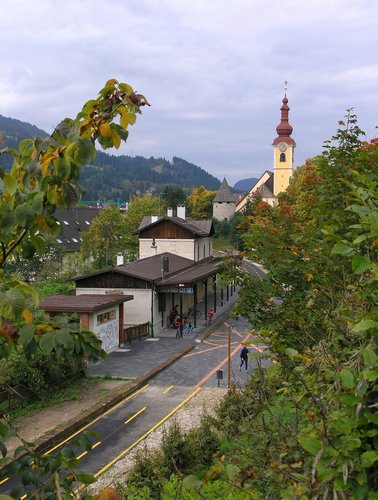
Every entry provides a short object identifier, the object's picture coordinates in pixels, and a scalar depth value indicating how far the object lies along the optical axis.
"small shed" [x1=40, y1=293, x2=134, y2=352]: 24.92
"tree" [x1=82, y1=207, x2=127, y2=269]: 50.03
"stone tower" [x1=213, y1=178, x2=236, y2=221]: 114.25
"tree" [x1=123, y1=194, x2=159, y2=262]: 53.31
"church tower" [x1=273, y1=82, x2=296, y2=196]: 103.25
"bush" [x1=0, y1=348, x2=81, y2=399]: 17.91
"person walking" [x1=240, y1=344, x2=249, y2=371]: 21.82
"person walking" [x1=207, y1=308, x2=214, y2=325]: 35.64
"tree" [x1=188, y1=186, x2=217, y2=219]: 115.56
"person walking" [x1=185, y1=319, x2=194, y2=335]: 32.62
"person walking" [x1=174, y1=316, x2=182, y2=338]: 32.71
